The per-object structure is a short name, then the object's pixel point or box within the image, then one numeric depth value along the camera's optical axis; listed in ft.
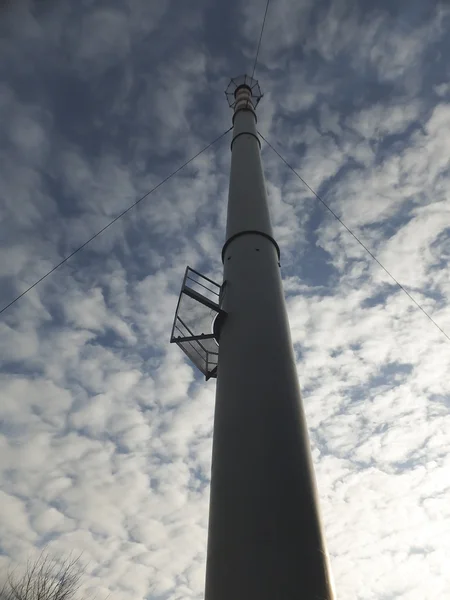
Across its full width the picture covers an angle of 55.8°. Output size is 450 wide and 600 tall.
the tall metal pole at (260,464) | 12.80
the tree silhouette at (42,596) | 70.44
